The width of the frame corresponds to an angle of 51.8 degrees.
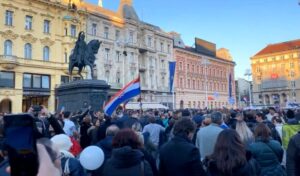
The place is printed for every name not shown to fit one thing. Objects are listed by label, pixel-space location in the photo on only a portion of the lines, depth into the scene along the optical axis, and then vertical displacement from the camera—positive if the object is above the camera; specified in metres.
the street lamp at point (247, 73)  54.51 +5.64
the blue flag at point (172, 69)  32.96 +3.92
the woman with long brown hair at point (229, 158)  3.04 -0.53
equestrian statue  19.56 +3.44
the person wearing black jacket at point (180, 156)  3.86 -0.64
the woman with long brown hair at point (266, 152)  4.27 -0.68
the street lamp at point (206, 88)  64.66 +3.71
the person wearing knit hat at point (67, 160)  3.32 -0.58
